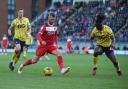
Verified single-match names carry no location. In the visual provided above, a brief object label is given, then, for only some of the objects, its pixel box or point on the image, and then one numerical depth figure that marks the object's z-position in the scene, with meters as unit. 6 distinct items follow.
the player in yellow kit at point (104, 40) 20.50
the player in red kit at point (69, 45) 58.56
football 19.75
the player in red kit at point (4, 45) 55.98
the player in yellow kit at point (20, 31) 22.91
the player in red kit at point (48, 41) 19.88
